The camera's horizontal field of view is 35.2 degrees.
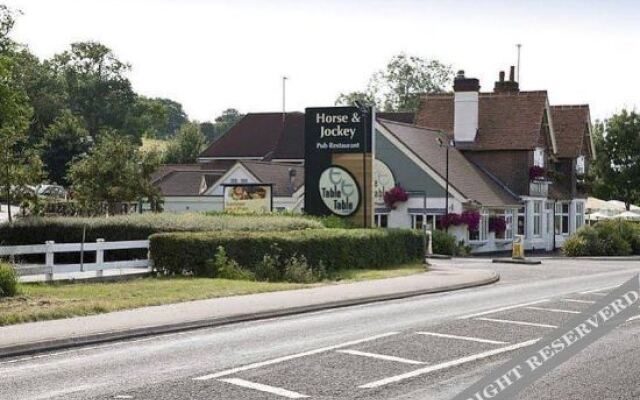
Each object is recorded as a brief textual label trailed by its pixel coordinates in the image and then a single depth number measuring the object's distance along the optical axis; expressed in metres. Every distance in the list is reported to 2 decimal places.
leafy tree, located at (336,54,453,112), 108.94
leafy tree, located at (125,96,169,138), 101.56
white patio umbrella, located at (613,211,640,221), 63.56
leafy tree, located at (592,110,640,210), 71.44
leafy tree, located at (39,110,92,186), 80.12
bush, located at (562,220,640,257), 48.53
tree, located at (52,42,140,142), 101.50
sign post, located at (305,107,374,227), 36.53
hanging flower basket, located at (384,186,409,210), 50.22
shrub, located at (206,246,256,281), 25.73
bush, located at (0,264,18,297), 19.66
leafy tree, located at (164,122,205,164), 107.31
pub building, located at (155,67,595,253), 50.47
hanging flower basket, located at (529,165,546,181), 55.38
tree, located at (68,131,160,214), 46.16
